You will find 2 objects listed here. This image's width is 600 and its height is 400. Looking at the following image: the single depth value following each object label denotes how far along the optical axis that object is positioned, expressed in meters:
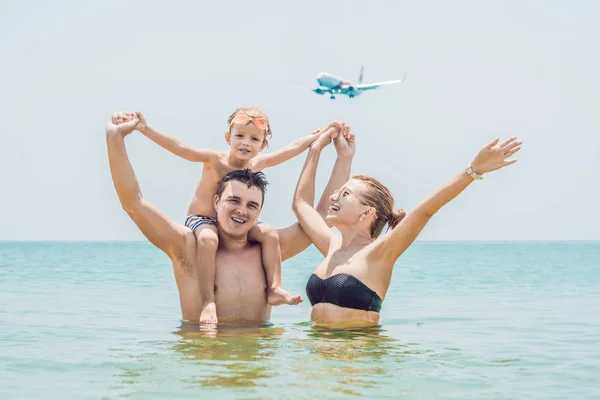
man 6.45
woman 6.33
